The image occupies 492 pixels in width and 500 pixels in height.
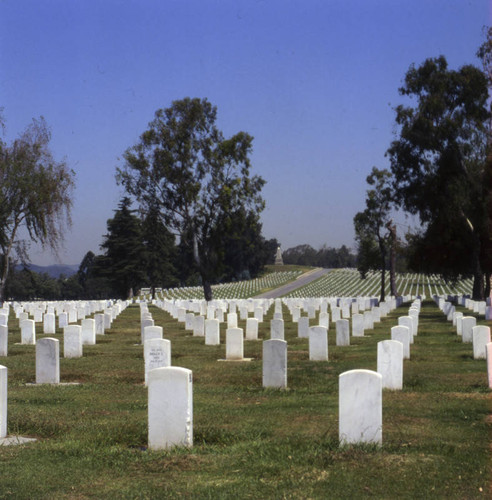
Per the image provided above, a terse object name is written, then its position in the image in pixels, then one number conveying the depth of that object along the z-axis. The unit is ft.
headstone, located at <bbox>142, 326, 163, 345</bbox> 54.23
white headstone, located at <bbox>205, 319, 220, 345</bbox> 74.23
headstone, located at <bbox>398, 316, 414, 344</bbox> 70.64
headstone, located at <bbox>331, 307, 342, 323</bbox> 111.29
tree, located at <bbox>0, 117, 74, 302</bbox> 122.08
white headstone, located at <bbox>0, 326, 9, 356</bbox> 63.36
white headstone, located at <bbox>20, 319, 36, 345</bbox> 76.48
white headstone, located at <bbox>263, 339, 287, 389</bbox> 42.98
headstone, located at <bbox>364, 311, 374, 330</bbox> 91.97
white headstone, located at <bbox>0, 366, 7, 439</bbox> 30.32
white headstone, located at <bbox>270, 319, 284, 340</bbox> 72.49
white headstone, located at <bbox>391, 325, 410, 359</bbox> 55.01
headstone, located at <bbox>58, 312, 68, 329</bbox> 96.55
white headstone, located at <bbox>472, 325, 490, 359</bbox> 56.39
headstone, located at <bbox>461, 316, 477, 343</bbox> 70.76
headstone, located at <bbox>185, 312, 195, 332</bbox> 93.60
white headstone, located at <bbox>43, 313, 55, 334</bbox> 91.56
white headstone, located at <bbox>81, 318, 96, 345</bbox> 76.28
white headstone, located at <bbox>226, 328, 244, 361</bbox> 59.26
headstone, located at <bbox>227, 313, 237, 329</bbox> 91.04
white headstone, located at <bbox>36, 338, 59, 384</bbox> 46.70
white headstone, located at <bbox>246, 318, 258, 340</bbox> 80.69
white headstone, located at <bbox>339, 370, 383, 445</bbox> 27.78
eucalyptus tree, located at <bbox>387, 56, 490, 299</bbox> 142.82
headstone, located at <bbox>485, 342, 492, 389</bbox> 40.97
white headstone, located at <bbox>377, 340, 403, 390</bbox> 41.88
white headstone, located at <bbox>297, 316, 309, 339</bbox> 82.89
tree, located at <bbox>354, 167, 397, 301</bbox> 207.00
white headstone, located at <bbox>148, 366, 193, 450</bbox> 28.14
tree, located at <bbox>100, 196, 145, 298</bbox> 273.13
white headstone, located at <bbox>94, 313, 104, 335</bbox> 90.17
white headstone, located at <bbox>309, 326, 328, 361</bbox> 57.93
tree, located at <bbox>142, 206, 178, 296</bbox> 276.41
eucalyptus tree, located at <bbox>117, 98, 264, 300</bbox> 176.35
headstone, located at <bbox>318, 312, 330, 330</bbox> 87.81
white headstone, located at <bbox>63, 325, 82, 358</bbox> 63.16
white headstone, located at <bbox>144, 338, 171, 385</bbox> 42.19
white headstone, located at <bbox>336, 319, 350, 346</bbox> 70.69
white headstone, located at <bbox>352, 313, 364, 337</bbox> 82.99
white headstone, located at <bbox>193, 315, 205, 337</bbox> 86.89
